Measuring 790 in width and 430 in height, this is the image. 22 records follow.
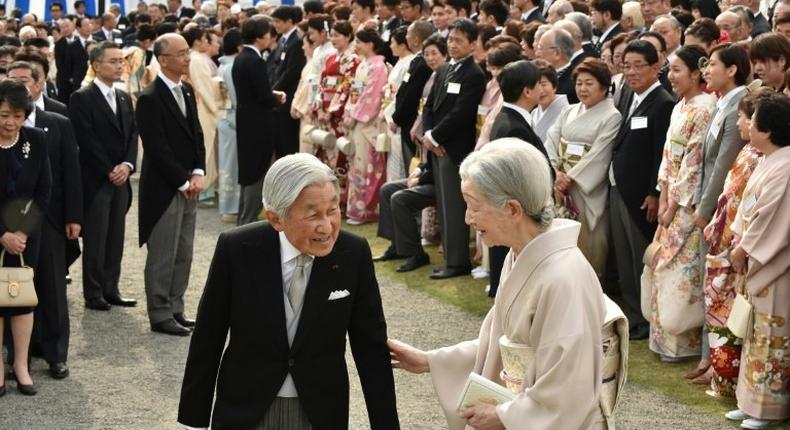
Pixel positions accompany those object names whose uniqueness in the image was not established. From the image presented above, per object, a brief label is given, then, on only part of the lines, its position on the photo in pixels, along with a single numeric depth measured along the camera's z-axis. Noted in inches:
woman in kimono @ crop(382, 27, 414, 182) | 422.0
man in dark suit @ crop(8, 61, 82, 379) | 272.8
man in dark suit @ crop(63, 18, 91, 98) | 670.5
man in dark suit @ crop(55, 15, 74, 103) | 675.4
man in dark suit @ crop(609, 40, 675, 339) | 298.7
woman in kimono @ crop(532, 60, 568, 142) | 331.3
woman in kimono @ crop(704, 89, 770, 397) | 249.1
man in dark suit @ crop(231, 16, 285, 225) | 440.5
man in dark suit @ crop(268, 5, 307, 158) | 507.5
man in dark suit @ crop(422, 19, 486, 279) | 362.6
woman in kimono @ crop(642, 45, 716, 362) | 275.0
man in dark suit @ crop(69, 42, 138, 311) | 330.3
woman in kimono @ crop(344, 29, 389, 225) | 441.7
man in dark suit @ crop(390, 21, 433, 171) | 398.6
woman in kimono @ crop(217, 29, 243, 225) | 493.0
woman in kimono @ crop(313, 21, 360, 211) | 459.2
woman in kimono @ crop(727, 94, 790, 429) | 231.9
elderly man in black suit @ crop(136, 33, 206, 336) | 300.2
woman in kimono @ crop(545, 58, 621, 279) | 312.2
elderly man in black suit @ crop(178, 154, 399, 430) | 146.2
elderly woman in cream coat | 131.8
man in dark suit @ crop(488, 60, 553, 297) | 308.8
